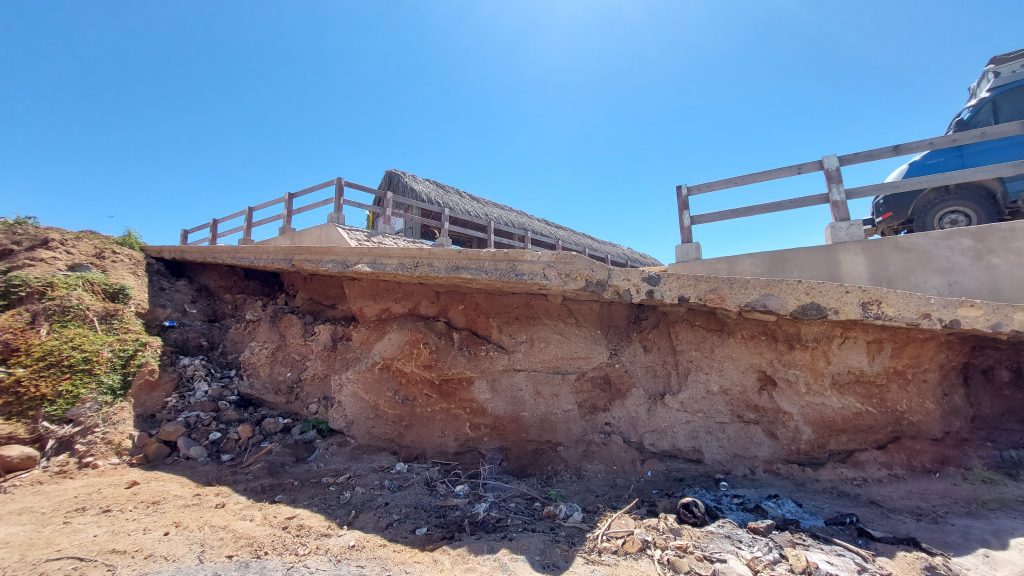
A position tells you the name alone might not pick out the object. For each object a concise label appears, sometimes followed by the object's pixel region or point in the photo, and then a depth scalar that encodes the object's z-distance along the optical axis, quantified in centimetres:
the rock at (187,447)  368
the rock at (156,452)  359
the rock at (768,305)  322
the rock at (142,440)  364
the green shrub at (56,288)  422
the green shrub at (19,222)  543
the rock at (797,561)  237
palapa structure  1137
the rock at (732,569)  231
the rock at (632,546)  252
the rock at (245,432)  391
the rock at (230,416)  407
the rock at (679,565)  235
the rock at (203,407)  410
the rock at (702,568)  235
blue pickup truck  498
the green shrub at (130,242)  574
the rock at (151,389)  394
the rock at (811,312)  317
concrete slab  305
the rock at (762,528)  267
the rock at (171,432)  377
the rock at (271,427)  404
